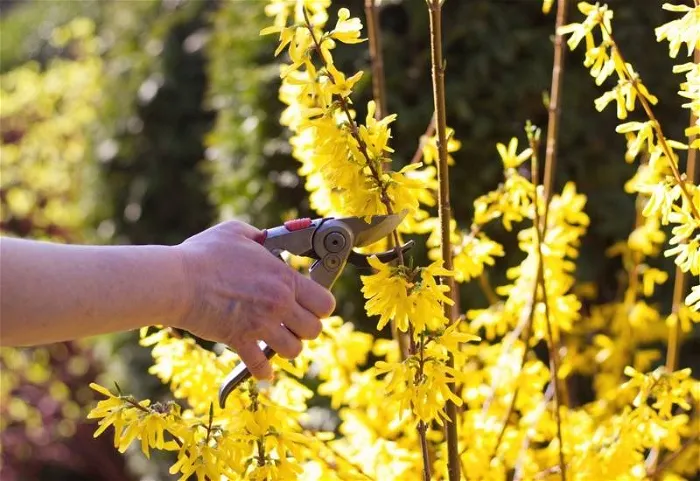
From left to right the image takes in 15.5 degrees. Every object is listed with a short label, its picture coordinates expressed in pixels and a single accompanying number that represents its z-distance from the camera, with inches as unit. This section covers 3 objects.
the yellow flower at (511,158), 93.1
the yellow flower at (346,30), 81.9
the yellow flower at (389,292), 82.0
